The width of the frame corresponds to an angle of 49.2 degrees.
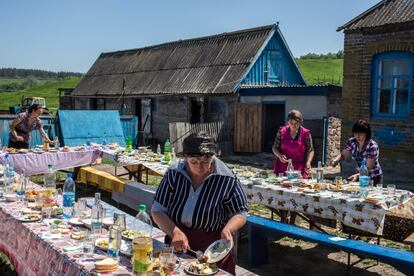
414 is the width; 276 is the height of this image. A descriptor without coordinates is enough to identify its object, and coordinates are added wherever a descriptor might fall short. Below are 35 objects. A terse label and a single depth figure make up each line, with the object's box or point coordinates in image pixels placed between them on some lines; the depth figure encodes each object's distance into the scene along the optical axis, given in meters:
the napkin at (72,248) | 3.27
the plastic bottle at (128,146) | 9.57
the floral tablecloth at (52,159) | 8.69
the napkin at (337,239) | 5.02
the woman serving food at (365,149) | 6.07
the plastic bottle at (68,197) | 4.28
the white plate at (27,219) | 3.98
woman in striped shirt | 3.28
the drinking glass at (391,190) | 5.33
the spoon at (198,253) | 3.03
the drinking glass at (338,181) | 5.92
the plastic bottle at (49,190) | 4.21
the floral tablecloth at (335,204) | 4.83
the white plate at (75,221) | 3.91
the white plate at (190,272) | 2.81
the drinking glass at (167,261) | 2.79
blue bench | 4.40
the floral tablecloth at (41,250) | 3.03
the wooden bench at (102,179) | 7.84
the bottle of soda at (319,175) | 6.18
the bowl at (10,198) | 4.73
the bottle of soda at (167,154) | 8.32
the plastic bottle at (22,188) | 4.93
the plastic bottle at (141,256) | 2.69
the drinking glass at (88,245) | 3.21
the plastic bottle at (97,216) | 3.69
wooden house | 17.53
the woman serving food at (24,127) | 9.18
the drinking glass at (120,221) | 3.44
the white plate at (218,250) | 3.01
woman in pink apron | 6.82
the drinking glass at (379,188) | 5.50
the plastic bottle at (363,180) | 5.20
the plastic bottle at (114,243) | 3.15
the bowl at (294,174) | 6.38
